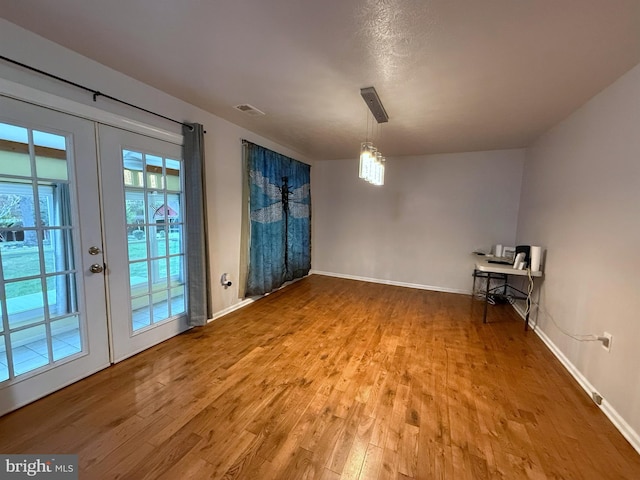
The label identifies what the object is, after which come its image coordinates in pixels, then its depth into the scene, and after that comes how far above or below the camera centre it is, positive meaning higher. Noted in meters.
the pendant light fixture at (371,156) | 2.32 +0.56
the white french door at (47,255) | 1.71 -0.33
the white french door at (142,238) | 2.23 -0.26
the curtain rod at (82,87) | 1.67 +0.91
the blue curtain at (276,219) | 3.80 -0.09
